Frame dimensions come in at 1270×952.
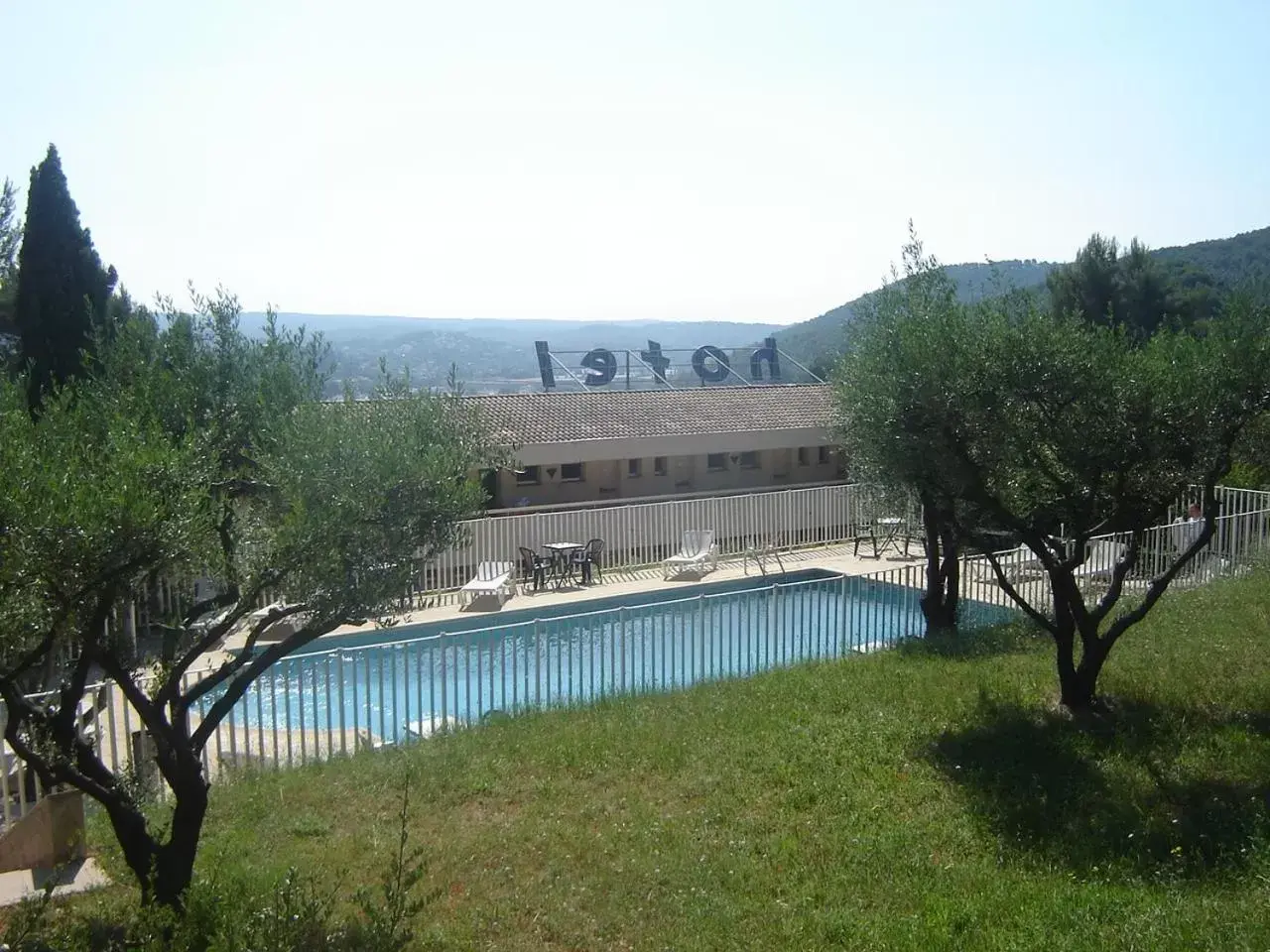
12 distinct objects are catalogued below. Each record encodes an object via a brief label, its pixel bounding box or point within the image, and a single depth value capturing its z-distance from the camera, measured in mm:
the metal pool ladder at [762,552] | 18719
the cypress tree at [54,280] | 18359
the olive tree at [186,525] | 4730
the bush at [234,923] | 4645
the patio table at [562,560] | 17484
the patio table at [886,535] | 19219
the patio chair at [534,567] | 17078
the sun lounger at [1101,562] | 14625
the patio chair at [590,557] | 17672
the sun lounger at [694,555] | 18172
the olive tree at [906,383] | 8367
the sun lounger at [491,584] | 15984
